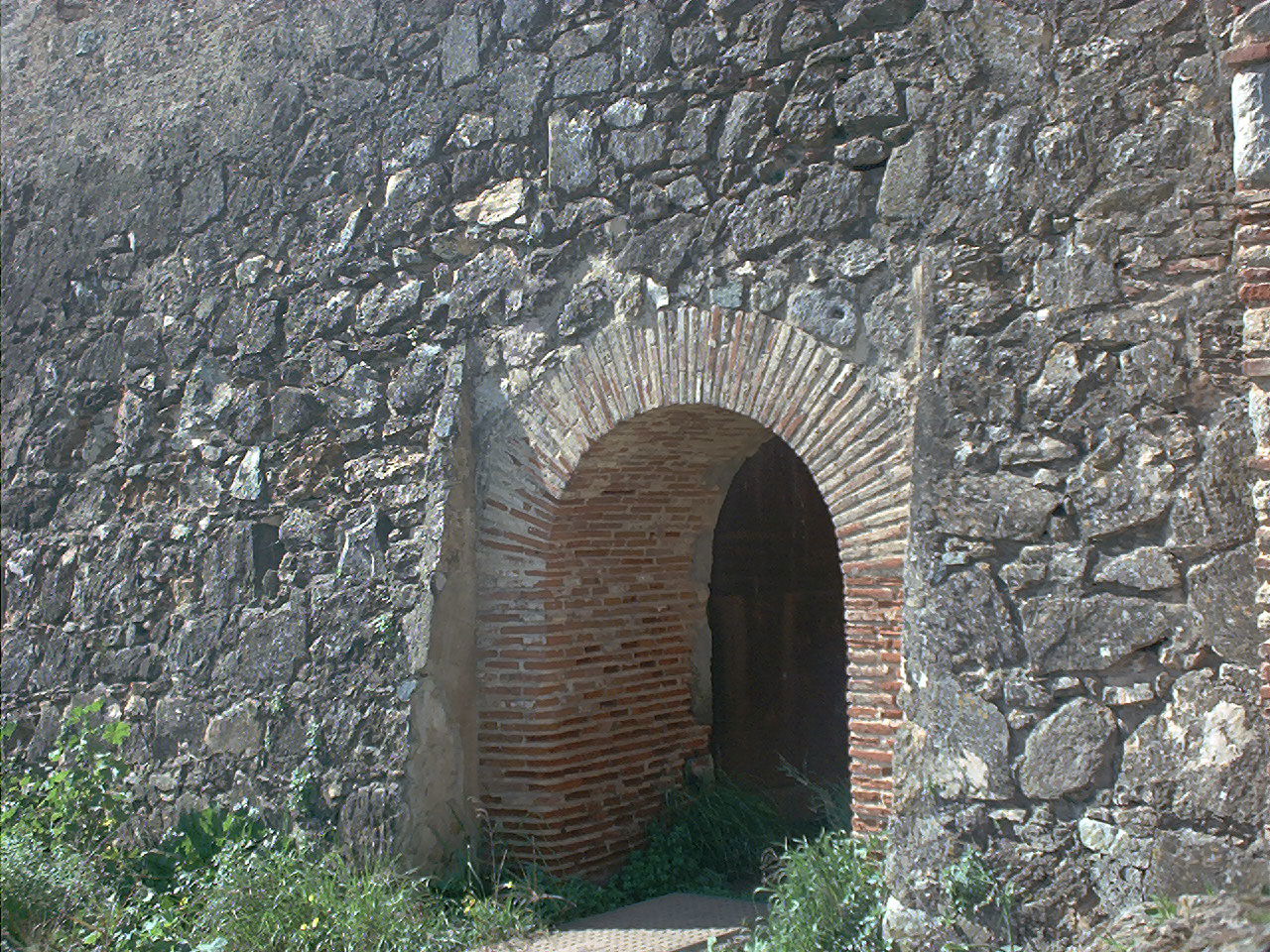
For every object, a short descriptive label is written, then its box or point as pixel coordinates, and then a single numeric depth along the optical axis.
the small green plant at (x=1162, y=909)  3.35
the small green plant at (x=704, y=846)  5.30
